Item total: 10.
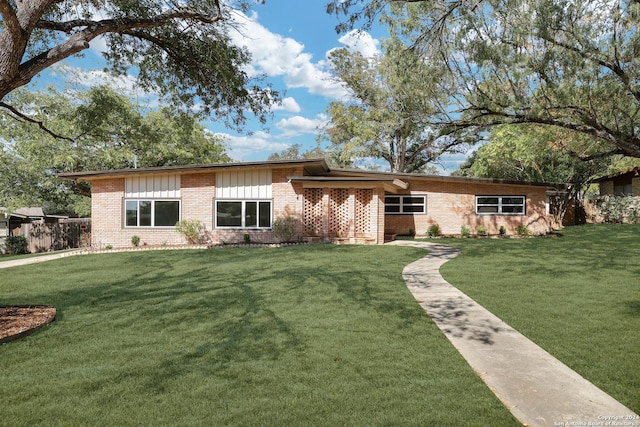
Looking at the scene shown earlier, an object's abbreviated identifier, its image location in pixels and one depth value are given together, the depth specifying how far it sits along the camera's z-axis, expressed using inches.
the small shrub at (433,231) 770.8
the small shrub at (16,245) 775.7
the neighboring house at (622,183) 1083.3
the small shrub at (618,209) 999.0
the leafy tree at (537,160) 707.4
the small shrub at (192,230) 662.5
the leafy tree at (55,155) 911.0
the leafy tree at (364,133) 1061.8
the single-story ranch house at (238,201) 647.8
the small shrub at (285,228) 638.5
